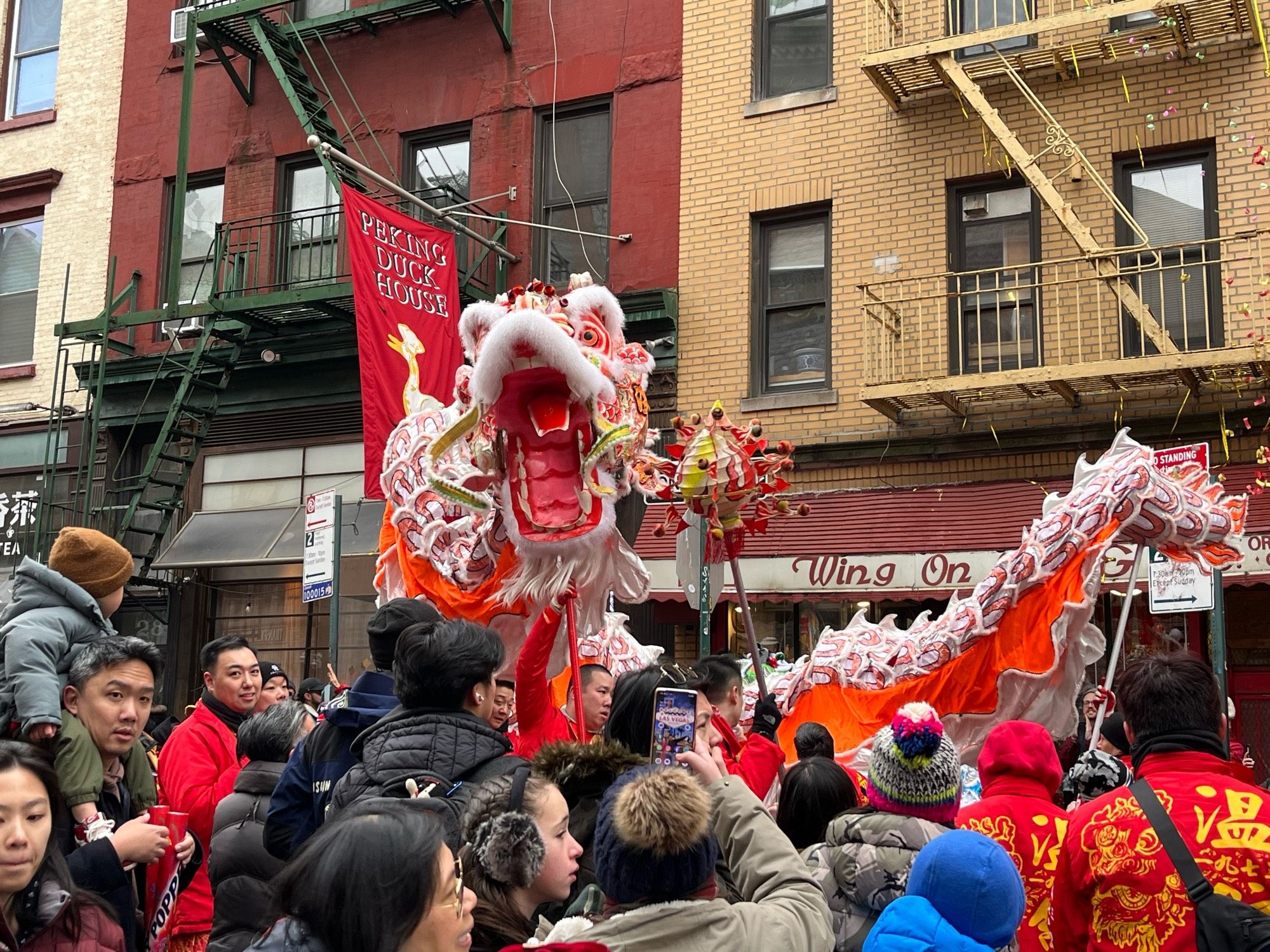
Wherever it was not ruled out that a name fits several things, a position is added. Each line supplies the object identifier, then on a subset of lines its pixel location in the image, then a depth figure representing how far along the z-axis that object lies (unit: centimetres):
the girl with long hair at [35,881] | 274
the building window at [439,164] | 1466
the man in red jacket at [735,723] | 493
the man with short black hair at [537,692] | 526
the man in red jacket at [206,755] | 505
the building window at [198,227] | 1619
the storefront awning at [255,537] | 1395
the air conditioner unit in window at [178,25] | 1609
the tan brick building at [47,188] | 1647
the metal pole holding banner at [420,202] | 1144
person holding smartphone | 245
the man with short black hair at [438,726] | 342
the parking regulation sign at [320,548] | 900
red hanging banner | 1110
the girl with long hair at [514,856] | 277
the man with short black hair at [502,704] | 453
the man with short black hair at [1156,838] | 340
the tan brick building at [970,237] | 1081
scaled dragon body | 602
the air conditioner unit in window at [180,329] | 1546
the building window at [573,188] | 1388
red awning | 1086
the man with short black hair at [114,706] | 383
